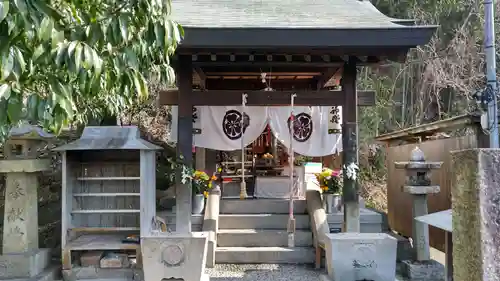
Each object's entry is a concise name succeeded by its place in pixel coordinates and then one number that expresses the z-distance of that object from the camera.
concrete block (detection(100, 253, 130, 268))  5.84
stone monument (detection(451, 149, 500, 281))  2.33
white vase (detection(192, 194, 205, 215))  7.34
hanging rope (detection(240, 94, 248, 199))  7.89
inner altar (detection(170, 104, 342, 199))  8.09
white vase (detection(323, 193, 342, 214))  7.33
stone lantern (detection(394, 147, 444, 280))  5.94
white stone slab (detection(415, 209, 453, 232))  3.38
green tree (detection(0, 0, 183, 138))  2.04
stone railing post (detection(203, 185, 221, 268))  6.54
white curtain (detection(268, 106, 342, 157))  8.30
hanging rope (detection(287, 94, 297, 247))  6.52
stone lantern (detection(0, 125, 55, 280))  5.54
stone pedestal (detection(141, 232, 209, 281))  5.29
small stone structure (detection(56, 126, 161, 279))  5.85
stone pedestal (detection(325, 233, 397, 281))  5.29
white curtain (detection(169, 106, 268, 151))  8.11
